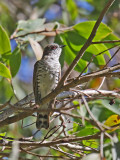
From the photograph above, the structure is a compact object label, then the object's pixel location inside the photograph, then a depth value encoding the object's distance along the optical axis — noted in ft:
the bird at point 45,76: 25.25
